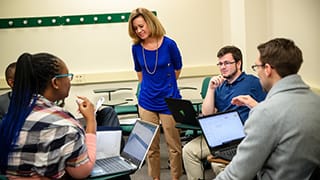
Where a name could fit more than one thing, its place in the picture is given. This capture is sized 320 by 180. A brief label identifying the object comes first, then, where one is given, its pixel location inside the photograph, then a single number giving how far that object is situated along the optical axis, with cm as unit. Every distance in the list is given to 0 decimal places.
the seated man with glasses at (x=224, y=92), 259
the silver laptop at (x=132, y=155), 161
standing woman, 296
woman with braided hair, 143
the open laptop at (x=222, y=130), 212
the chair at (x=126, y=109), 455
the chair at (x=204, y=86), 407
